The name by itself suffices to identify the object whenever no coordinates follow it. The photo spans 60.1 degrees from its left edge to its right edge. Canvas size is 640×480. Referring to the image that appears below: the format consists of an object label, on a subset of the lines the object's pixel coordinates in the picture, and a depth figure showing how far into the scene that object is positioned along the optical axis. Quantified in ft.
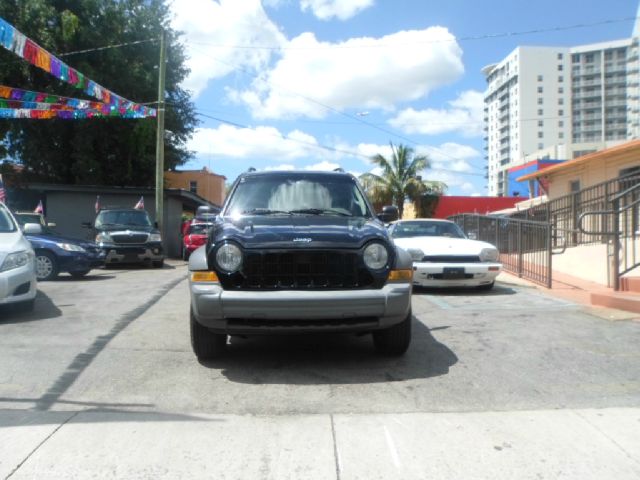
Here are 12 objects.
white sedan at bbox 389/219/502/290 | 29.37
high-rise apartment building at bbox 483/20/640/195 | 364.17
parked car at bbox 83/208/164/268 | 48.47
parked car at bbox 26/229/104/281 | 35.60
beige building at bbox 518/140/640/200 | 50.57
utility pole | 63.87
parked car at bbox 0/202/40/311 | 21.26
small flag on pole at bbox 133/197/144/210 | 70.59
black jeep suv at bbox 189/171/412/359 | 13.97
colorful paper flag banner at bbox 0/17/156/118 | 27.45
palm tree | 110.60
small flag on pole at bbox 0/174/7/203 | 40.60
